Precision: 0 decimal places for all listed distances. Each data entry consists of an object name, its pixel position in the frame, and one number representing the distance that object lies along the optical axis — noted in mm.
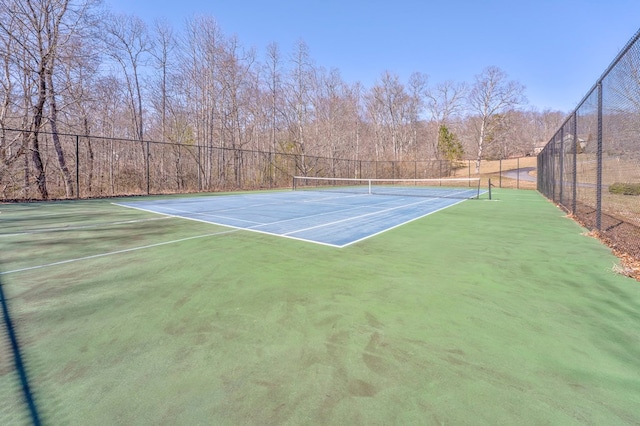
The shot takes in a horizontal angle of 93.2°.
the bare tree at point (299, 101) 24141
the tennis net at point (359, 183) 23016
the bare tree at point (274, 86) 23391
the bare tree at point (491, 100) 30141
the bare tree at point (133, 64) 18188
